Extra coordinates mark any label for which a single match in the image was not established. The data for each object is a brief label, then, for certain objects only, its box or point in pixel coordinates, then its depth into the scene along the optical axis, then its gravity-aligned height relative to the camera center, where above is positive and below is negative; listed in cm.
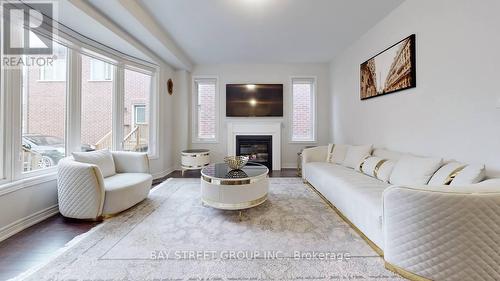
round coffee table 230 -55
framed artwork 251 +104
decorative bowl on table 276 -27
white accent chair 222 -57
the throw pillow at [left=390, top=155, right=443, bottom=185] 192 -28
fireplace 511 -14
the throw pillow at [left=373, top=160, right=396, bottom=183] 240 -35
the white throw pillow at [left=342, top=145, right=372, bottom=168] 311 -20
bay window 214 +51
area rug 148 -94
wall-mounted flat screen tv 513 +111
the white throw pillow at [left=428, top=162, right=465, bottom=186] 171 -27
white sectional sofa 126 -58
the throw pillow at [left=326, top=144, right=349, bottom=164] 367 -20
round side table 443 -38
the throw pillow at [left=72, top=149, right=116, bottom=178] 258 -22
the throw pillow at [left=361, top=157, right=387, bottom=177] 263 -31
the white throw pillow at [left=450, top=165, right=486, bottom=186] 156 -26
